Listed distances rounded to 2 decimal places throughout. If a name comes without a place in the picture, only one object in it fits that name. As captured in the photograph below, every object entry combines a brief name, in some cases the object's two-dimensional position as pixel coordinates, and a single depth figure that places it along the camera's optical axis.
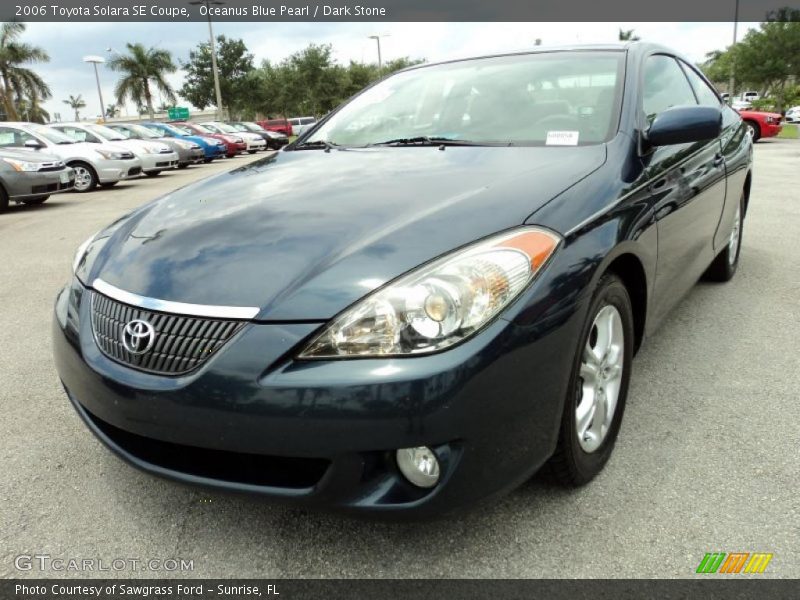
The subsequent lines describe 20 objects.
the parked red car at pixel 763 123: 17.97
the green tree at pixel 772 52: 31.11
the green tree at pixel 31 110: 42.50
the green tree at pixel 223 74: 42.38
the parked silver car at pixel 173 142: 17.44
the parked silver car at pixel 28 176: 9.66
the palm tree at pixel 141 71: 42.56
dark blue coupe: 1.57
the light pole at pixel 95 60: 39.97
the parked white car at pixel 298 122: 41.22
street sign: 38.75
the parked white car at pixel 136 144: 13.84
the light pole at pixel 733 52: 32.77
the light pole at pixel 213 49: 29.83
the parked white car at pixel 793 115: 28.28
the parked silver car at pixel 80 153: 11.83
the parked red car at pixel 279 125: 38.81
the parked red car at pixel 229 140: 23.16
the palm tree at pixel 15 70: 36.72
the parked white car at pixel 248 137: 25.02
